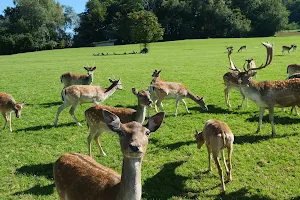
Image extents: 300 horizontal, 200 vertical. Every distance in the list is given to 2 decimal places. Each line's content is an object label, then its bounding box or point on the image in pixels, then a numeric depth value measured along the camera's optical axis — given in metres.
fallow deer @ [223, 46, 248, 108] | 12.35
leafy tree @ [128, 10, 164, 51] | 48.94
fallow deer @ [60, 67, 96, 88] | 15.48
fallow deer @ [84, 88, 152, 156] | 8.06
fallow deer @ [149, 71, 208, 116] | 11.86
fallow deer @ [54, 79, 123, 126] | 10.65
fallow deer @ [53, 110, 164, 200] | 3.73
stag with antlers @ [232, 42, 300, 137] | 9.41
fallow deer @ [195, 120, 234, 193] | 6.54
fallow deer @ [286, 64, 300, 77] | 15.83
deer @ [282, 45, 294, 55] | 32.94
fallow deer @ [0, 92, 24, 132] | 10.58
